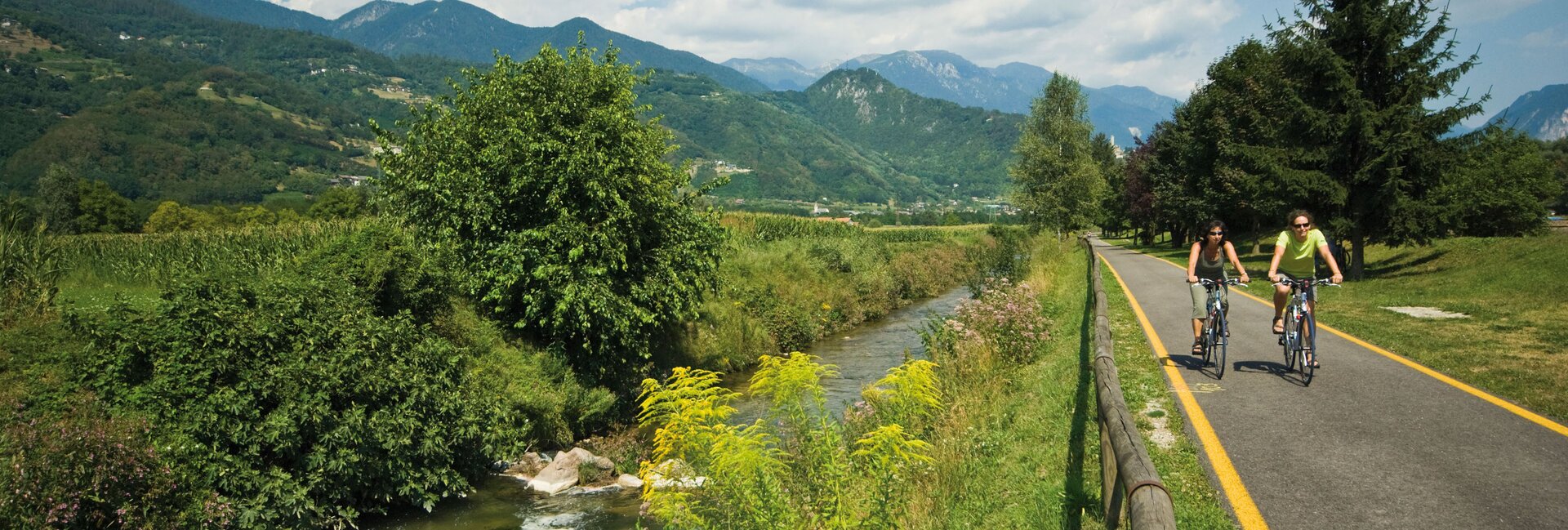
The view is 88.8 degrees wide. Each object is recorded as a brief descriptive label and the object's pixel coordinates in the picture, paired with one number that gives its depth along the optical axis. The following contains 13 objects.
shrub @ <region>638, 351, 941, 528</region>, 5.98
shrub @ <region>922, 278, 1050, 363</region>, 13.66
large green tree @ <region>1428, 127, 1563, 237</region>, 22.52
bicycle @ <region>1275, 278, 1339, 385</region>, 9.09
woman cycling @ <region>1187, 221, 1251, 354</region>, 10.12
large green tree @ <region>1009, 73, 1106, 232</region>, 58.69
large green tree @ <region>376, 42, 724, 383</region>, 15.33
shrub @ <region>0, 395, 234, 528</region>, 7.39
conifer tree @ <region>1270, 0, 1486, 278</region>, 22.12
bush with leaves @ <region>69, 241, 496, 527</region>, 9.54
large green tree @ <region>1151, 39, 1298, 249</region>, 26.72
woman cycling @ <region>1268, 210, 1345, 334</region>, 9.59
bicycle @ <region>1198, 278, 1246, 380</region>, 9.60
